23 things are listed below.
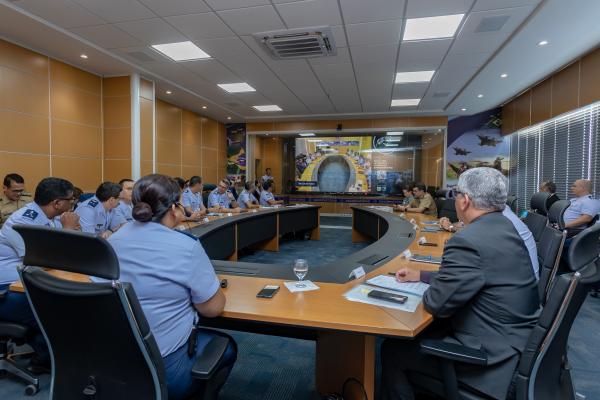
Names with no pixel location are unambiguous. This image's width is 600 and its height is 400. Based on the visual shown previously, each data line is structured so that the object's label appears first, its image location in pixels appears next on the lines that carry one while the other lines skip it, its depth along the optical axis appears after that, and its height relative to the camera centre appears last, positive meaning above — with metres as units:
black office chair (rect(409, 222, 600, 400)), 1.02 -0.58
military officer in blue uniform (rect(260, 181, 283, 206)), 7.28 -0.32
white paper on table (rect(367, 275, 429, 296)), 1.69 -0.55
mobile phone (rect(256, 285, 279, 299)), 1.62 -0.56
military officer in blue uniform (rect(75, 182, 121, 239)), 3.19 -0.25
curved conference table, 1.36 -0.57
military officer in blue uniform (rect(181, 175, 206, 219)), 5.25 -0.22
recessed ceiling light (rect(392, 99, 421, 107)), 7.51 +1.93
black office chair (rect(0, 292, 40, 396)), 1.85 -1.11
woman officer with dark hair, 1.19 -0.35
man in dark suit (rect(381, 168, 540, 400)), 1.21 -0.45
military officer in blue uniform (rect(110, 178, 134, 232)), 3.62 -0.31
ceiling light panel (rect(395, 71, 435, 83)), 5.60 +1.90
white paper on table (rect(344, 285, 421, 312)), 1.49 -0.56
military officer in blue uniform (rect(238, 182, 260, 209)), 6.54 -0.31
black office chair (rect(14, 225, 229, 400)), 0.93 -0.44
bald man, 4.04 -0.28
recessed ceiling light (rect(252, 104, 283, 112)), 8.30 +1.95
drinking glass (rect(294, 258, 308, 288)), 1.89 -0.49
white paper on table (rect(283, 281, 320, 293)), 1.74 -0.56
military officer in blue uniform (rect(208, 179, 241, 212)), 6.07 -0.31
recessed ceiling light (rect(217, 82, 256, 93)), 6.37 +1.92
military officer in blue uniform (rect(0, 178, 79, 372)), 1.88 -0.39
